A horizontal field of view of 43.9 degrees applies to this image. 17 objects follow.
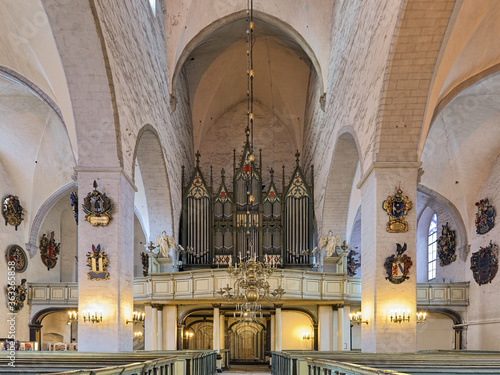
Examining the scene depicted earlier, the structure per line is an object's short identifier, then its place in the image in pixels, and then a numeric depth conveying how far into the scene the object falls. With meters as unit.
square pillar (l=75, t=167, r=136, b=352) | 13.82
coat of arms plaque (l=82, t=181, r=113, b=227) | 14.05
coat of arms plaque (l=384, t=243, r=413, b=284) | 13.53
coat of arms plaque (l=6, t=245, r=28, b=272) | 20.80
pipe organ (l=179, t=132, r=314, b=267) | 23.52
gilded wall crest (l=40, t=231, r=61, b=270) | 23.05
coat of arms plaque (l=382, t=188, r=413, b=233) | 13.62
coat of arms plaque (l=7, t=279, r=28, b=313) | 20.78
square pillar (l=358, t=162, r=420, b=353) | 13.45
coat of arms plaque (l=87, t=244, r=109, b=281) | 13.96
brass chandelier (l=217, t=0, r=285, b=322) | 13.66
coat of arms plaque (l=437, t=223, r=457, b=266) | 22.02
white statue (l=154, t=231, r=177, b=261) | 21.33
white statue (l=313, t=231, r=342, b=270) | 21.44
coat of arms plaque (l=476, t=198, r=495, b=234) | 19.92
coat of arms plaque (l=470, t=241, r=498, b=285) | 19.47
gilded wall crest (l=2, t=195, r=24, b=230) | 20.81
